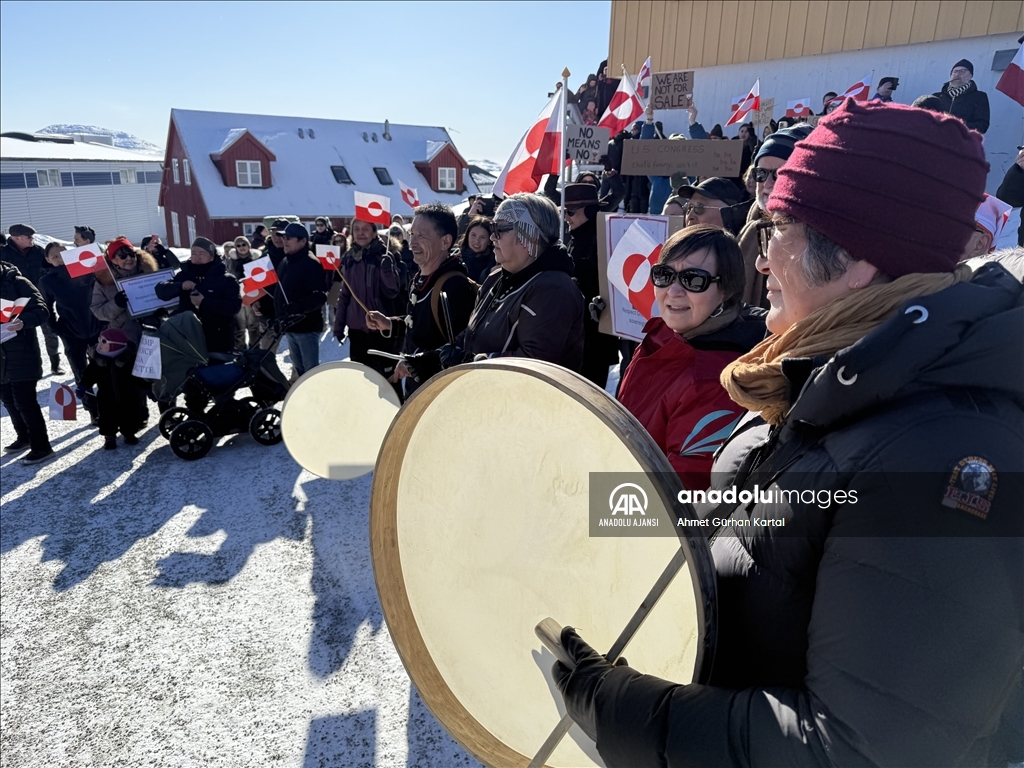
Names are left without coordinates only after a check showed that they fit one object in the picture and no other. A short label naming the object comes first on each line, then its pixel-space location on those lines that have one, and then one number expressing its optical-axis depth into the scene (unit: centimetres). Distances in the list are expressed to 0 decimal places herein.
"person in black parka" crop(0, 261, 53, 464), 577
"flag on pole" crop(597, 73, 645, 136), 777
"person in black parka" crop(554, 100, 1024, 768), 71
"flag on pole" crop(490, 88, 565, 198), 587
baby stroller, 599
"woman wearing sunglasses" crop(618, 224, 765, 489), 170
